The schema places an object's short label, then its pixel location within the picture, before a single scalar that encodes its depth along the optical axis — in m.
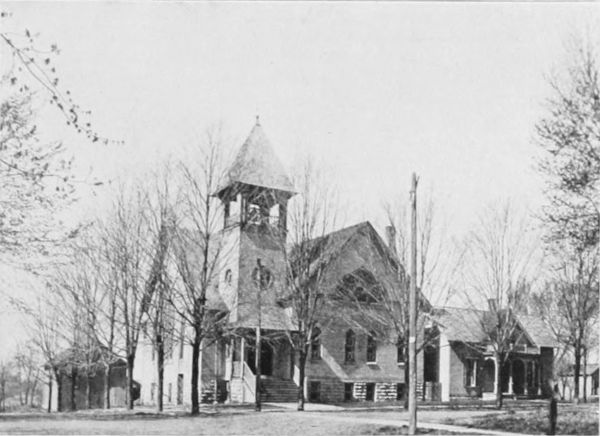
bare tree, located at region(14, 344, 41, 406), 43.20
